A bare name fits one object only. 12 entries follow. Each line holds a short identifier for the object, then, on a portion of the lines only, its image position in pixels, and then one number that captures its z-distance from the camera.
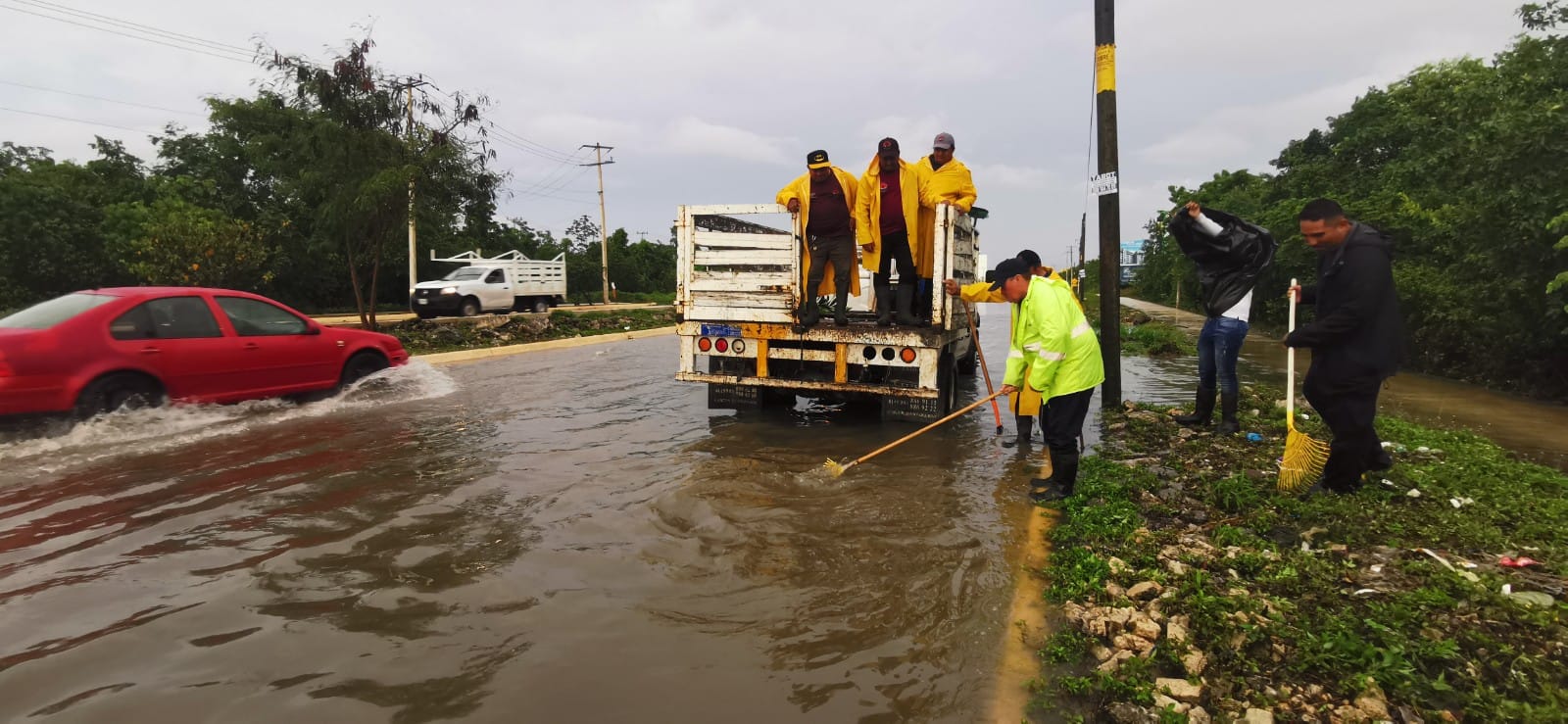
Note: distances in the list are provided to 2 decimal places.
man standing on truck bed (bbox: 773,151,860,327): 6.54
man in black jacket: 4.02
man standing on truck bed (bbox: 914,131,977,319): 6.59
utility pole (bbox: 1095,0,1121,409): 7.03
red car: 5.63
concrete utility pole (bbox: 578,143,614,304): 38.70
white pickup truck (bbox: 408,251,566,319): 19.41
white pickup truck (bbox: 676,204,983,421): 6.39
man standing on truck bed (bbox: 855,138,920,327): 6.61
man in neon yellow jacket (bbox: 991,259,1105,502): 4.61
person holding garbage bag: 5.91
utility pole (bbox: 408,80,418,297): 23.95
